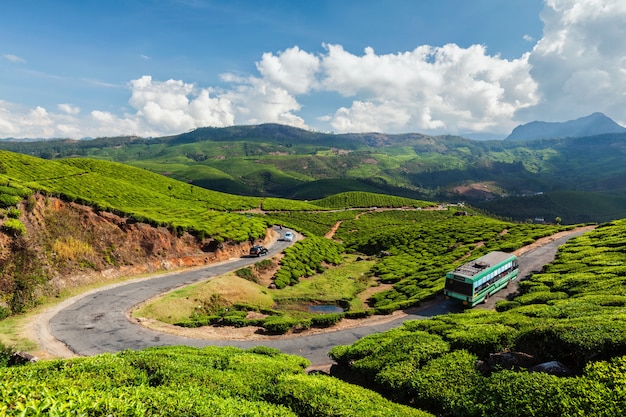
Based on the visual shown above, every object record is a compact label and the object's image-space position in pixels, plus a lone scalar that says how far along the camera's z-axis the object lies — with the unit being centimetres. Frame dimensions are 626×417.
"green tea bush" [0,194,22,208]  3466
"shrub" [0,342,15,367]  1741
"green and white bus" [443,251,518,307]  3203
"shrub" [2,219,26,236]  3275
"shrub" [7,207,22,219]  3450
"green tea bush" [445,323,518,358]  1611
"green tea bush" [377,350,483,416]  1311
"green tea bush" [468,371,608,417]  955
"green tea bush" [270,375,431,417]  1177
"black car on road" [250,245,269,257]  5918
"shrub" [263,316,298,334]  2911
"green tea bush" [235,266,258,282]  4650
